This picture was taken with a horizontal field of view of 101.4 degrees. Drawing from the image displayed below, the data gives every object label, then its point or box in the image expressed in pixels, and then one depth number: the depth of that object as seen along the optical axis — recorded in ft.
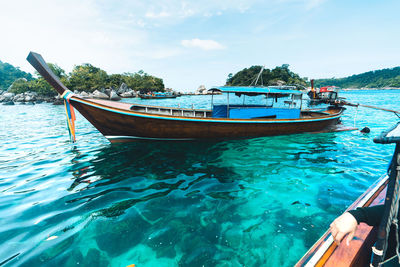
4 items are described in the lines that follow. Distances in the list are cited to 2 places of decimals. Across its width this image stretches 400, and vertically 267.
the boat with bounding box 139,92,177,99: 173.57
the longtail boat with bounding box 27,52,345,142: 22.57
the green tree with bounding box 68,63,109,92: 208.23
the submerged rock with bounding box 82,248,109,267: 8.98
